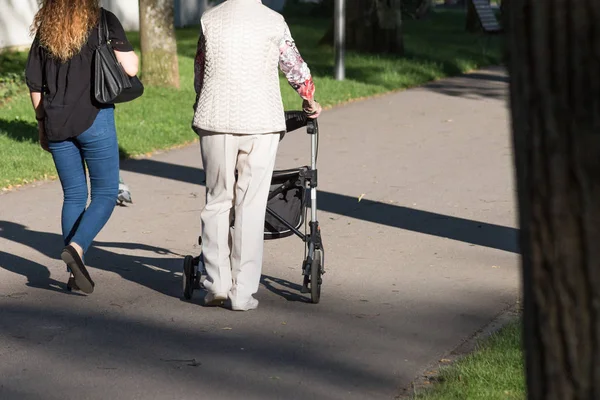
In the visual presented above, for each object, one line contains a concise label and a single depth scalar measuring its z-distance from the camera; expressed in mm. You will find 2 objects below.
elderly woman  12258
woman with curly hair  13172
